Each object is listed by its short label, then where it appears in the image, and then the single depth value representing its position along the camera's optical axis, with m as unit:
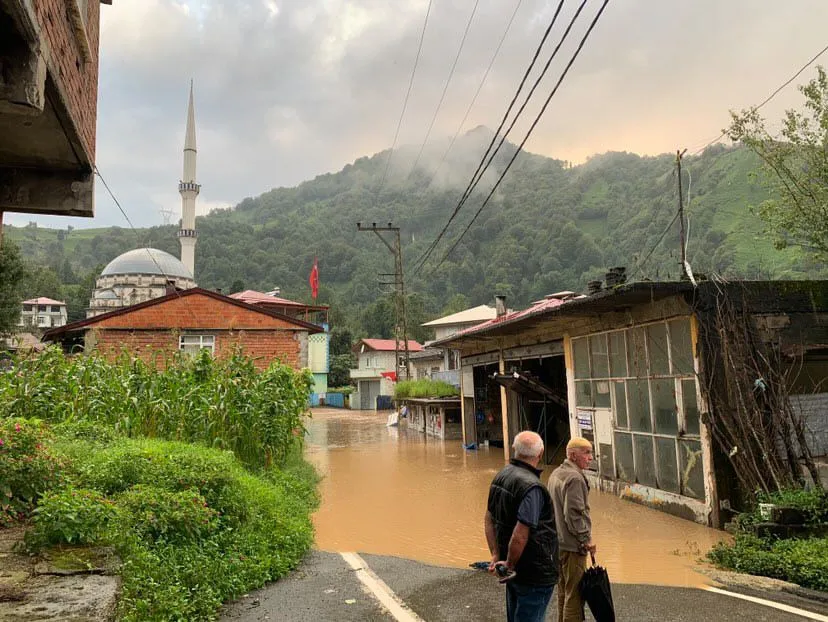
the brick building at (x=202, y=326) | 20.98
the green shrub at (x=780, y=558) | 6.20
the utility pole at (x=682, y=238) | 10.25
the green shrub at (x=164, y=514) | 5.20
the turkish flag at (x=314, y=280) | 57.62
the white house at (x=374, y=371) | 58.12
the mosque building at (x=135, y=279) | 58.66
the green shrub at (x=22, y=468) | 4.76
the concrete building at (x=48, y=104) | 3.55
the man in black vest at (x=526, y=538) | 3.73
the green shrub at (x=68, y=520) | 4.42
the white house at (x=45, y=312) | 76.12
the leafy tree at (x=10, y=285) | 28.75
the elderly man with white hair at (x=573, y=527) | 4.63
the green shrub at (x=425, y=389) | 28.61
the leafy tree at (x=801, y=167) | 19.88
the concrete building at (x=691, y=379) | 9.36
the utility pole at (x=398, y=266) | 34.41
